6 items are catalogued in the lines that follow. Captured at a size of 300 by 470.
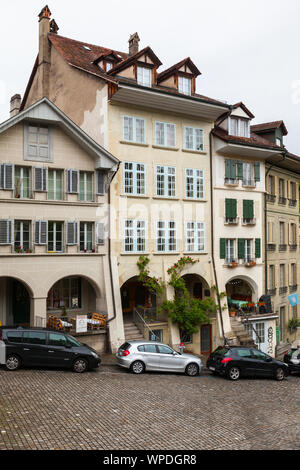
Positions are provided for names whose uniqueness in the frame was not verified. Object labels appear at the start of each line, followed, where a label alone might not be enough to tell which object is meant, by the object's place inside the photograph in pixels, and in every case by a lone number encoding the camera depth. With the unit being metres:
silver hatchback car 20.92
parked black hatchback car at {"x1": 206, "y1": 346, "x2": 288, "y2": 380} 22.25
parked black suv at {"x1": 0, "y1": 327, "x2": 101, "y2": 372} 18.80
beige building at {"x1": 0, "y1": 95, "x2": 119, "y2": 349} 23.48
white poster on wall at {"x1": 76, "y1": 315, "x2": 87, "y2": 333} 23.86
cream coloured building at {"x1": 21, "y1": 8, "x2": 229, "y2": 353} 26.97
